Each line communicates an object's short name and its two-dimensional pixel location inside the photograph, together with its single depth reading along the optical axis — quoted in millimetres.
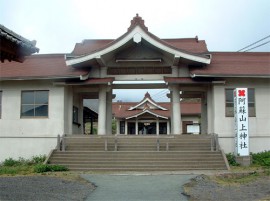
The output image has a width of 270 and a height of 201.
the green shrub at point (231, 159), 13306
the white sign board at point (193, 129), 26523
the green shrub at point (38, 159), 14228
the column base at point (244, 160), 13036
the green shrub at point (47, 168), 11580
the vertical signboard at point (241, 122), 13385
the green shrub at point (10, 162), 14362
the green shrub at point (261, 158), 12930
